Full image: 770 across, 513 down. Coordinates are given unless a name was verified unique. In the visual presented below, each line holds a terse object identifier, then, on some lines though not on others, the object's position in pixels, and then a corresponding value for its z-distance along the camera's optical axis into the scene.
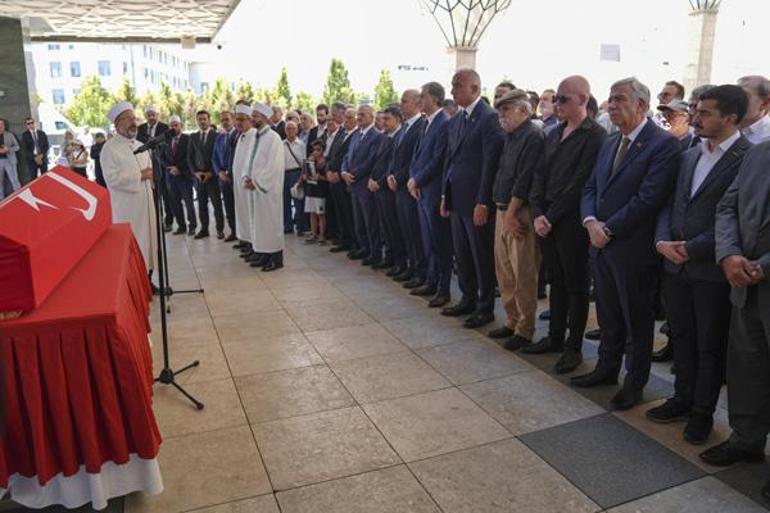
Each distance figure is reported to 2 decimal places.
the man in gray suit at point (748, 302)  2.73
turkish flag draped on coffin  2.27
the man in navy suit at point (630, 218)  3.41
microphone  3.55
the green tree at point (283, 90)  45.09
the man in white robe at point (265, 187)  7.16
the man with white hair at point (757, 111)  3.65
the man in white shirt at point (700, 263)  3.02
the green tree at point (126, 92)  41.40
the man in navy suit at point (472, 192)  4.88
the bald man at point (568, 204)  3.91
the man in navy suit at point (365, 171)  7.28
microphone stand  3.69
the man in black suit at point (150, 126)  9.03
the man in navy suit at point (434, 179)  5.68
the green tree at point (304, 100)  46.09
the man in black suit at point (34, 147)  12.82
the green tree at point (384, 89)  45.94
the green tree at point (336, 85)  43.81
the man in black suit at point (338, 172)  8.04
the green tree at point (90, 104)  44.16
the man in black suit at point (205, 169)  9.29
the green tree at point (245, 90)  43.50
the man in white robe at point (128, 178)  5.74
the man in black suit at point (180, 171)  9.51
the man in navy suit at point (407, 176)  6.34
